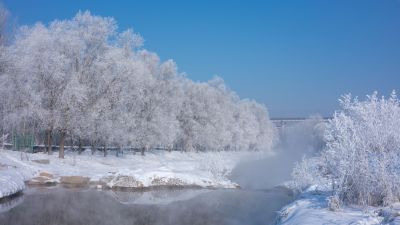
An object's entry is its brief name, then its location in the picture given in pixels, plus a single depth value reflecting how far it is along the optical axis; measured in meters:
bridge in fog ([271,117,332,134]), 193.48
